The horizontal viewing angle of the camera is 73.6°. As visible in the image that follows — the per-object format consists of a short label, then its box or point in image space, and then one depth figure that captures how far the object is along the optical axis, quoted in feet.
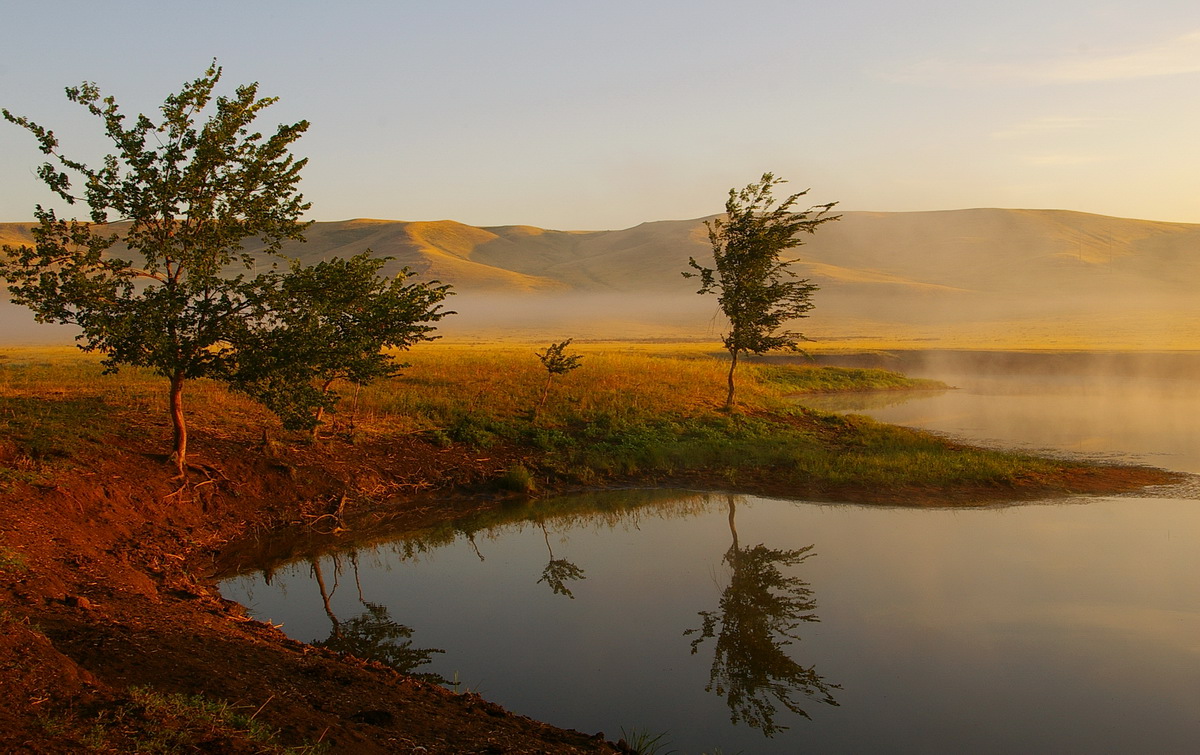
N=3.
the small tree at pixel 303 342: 42.04
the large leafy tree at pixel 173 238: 37.86
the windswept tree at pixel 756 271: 84.23
